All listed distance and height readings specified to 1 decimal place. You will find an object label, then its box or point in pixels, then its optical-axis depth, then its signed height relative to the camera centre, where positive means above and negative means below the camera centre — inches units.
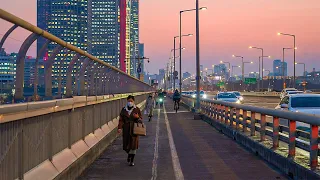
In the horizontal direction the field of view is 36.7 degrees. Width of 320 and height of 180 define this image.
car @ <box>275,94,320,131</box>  666.8 -18.7
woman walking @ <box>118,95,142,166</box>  461.4 -36.2
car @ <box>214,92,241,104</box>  1502.3 -21.8
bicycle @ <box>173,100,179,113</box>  1557.1 -45.2
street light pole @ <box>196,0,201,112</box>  1293.1 +90.8
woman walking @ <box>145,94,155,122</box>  1130.0 -37.9
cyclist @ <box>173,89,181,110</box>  1534.3 -21.7
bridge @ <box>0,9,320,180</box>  259.9 -46.2
